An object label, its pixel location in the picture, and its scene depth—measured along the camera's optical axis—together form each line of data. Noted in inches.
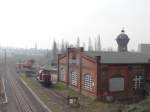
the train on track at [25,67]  2695.6
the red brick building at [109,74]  1185.4
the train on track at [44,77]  1631.4
